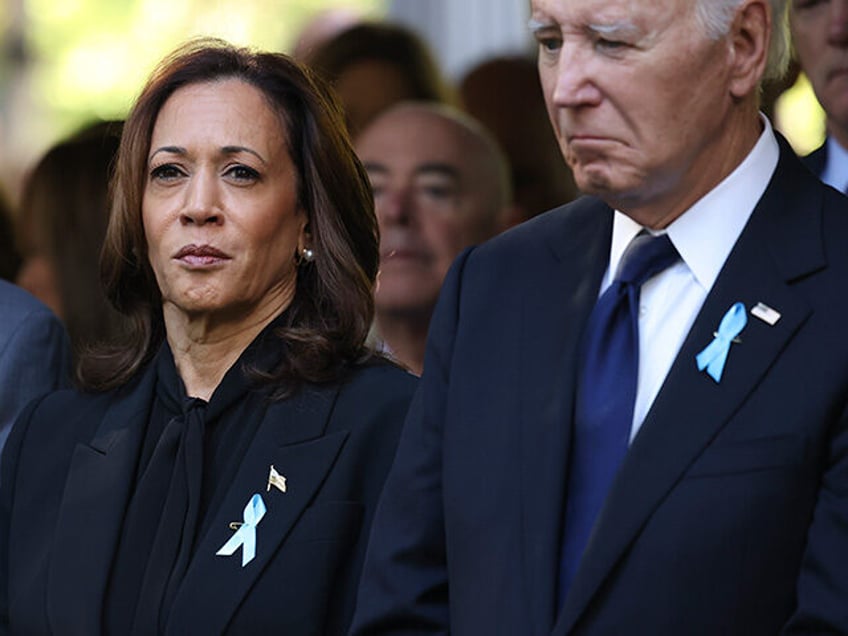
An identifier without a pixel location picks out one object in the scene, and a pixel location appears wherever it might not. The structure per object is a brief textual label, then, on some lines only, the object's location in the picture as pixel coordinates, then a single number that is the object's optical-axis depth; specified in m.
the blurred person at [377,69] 13.81
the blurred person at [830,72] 8.71
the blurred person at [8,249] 11.09
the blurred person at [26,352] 8.92
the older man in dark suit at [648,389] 5.77
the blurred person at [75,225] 10.79
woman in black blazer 7.47
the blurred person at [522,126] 13.49
